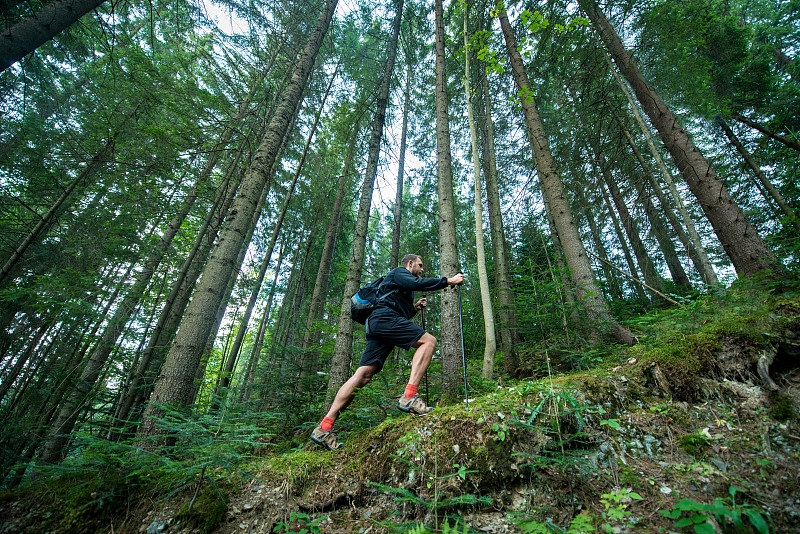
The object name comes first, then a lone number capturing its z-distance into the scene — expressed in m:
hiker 3.05
